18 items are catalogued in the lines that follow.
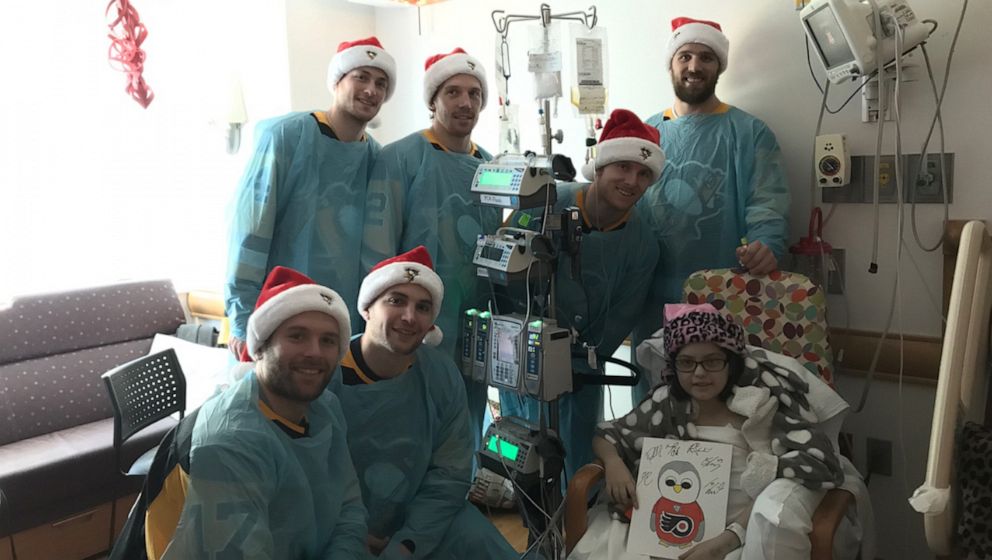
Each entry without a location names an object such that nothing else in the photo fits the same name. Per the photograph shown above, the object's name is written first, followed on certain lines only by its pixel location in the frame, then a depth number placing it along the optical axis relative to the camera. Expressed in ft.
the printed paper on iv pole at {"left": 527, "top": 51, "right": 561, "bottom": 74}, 7.97
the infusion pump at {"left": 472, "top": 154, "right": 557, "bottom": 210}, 6.61
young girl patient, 5.94
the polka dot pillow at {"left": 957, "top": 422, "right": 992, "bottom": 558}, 5.48
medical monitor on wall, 6.98
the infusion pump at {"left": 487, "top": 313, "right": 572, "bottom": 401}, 6.54
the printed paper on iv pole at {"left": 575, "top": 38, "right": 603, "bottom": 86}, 8.20
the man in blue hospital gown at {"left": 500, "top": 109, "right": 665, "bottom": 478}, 7.56
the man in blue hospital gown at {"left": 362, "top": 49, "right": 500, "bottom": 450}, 7.97
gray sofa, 9.37
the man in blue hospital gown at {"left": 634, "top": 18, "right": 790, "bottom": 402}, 7.86
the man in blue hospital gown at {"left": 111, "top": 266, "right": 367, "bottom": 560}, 5.08
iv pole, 6.78
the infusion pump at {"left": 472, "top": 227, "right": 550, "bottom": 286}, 6.72
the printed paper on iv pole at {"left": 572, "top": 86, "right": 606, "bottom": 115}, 8.25
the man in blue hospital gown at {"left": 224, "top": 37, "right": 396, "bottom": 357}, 7.67
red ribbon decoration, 12.03
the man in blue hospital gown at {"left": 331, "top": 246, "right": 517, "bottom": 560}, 6.47
